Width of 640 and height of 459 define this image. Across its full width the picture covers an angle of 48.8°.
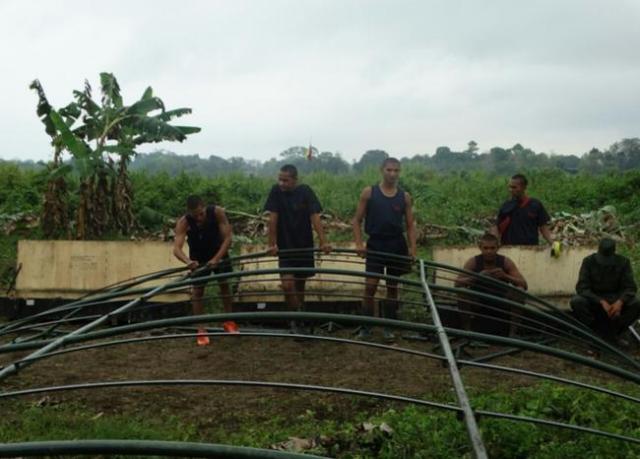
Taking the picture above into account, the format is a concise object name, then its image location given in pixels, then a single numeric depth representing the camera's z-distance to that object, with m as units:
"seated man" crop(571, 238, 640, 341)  7.19
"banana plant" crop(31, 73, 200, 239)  11.41
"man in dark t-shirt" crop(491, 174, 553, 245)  7.69
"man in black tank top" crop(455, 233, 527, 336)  7.32
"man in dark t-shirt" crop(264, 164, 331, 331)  7.32
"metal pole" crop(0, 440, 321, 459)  1.72
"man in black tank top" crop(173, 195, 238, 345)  7.19
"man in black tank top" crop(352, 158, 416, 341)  7.25
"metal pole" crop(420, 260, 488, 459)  2.06
